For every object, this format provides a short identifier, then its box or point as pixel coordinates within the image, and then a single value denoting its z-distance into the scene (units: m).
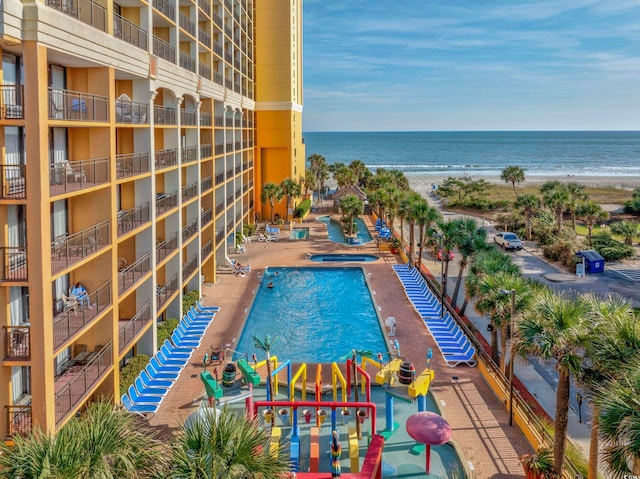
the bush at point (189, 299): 29.70
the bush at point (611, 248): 42.81
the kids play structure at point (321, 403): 16.77
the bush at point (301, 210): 60.59
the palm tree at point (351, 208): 52.75
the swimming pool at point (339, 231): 53.96
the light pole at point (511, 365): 18.73
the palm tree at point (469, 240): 28.62
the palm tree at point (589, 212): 47.53
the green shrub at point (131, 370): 20.02
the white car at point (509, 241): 47.12
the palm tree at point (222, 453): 9.13
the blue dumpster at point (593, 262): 38.84
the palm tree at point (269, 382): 19.11
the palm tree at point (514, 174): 74.56
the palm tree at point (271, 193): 56.64
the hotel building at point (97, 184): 14.13
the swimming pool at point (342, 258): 44.91
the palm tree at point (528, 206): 51.50
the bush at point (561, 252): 41.00
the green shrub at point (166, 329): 24.90
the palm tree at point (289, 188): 56.75
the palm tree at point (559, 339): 13.92
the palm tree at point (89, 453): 8.95
